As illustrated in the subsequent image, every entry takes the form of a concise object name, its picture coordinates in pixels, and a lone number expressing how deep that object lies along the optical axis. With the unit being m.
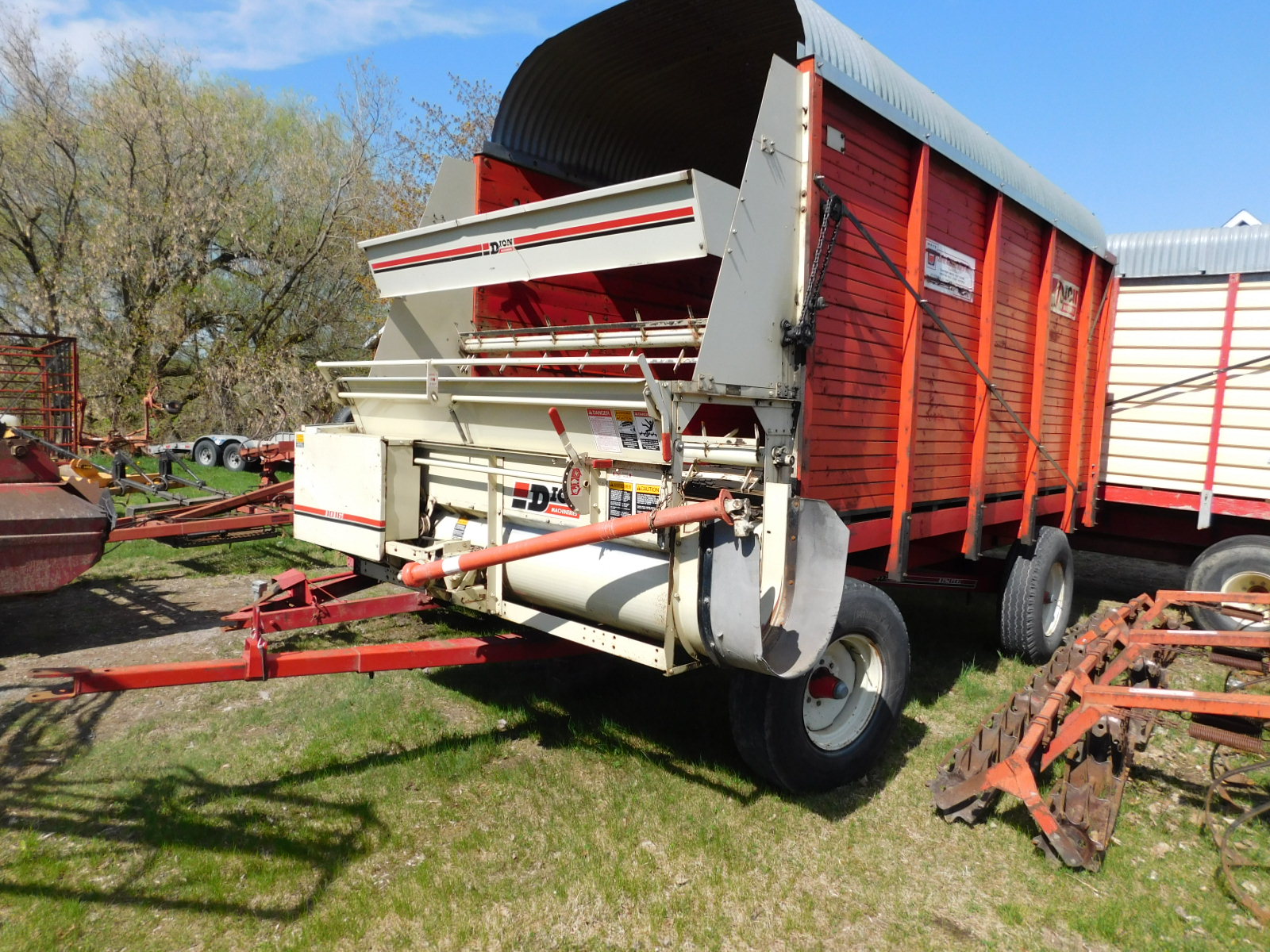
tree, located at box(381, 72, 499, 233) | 18.75
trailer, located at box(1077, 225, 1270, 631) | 6.31
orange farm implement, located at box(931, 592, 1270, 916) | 3.07
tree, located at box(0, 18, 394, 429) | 16.89
